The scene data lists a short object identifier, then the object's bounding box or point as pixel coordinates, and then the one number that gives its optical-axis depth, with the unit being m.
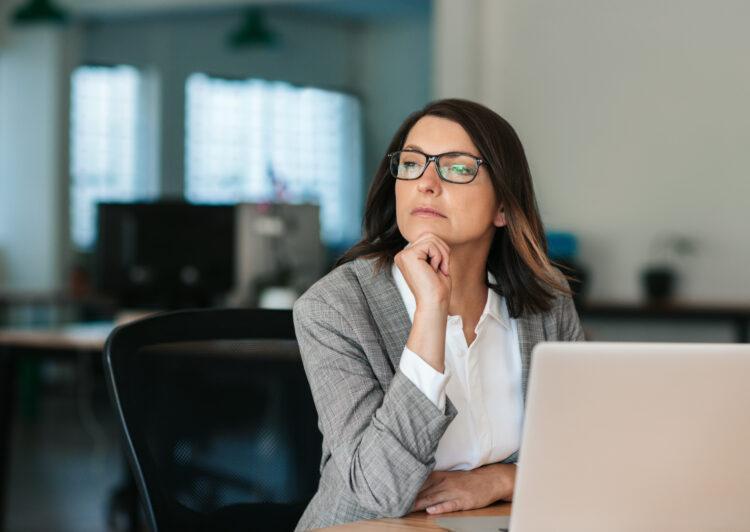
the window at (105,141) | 8.58
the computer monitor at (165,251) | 4.21
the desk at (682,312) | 5.27
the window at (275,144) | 9.37
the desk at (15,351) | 3.66
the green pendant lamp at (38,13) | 7.05
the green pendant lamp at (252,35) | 8.47
